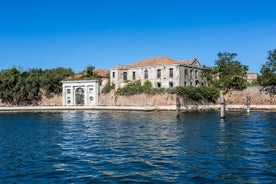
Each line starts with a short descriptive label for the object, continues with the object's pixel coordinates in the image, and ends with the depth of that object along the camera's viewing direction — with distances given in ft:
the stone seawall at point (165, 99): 207.51
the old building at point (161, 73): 212.64
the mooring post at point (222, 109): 133.08
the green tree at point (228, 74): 216.33
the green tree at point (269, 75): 203.10
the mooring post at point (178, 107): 137.92
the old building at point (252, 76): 337.72
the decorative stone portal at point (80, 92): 230.68
